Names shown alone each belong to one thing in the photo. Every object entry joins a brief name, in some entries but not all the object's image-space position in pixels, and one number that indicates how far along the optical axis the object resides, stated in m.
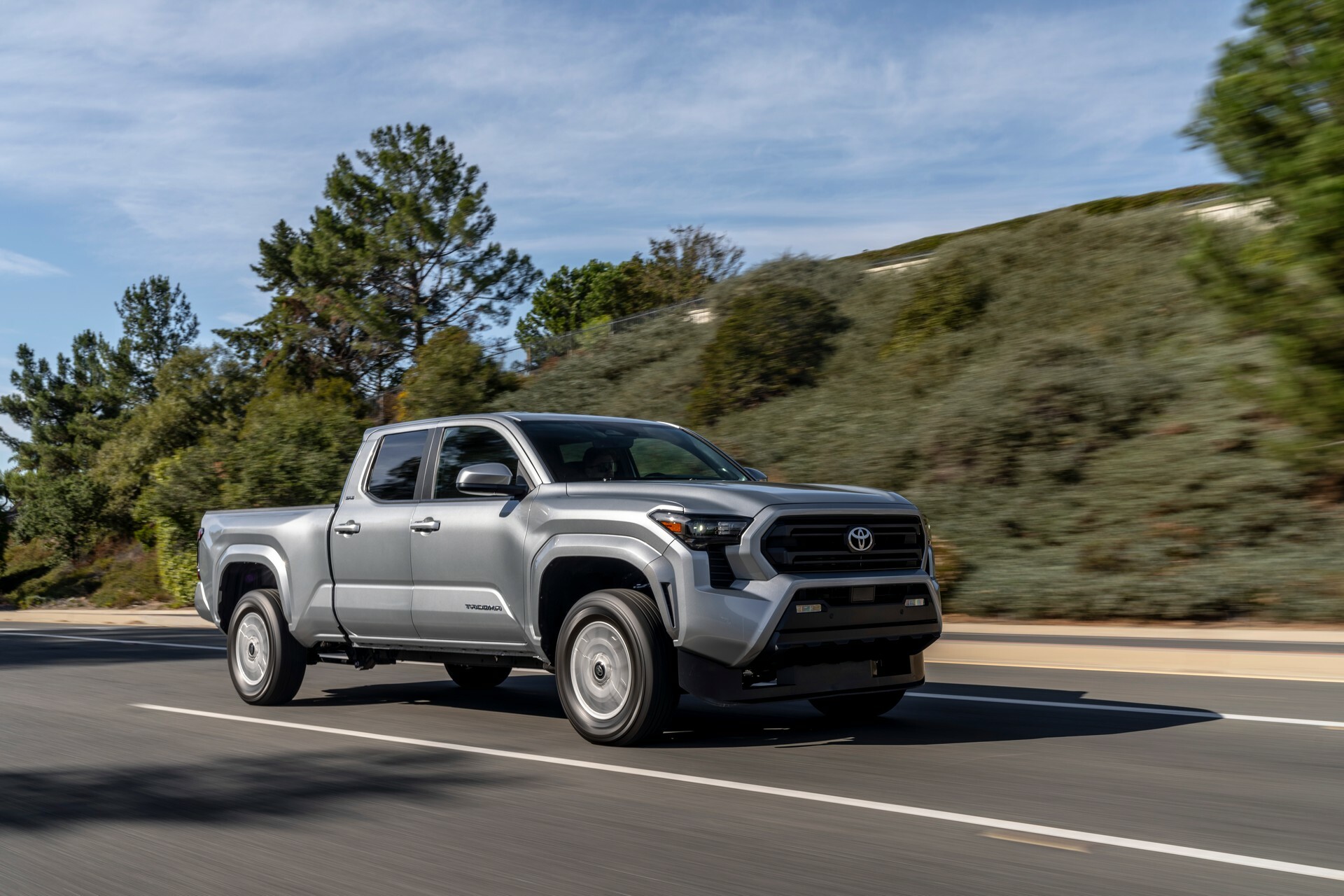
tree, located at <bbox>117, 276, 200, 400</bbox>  80.25
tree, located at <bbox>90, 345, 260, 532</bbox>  55.97
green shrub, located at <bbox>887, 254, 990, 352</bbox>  27.11
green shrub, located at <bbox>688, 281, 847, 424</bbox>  26.34
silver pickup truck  6.53
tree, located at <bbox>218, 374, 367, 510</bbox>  27.11
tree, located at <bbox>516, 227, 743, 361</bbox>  52.44
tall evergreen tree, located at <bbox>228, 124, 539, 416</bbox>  50.97
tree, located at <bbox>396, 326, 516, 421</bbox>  30.17
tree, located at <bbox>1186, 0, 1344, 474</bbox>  12.40
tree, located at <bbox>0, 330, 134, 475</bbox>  78.06
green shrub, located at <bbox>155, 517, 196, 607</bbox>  32.12
